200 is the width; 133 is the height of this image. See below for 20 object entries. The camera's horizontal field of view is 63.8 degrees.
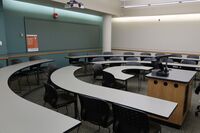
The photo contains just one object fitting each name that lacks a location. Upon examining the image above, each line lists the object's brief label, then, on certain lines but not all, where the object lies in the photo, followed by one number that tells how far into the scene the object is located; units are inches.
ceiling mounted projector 185.3
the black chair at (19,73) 186.0
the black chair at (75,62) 262.4
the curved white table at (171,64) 200.4
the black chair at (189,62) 224.9
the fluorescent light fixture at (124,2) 345.9
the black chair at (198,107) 126.1
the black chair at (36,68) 208.7
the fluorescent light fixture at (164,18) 295.7
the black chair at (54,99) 105.0
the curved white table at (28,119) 56.0
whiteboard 299.6
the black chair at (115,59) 238.3
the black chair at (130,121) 68.4
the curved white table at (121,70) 142.4
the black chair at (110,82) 141.4
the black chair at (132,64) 211.7
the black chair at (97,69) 184.4
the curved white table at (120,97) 76.0
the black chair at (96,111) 82.0
